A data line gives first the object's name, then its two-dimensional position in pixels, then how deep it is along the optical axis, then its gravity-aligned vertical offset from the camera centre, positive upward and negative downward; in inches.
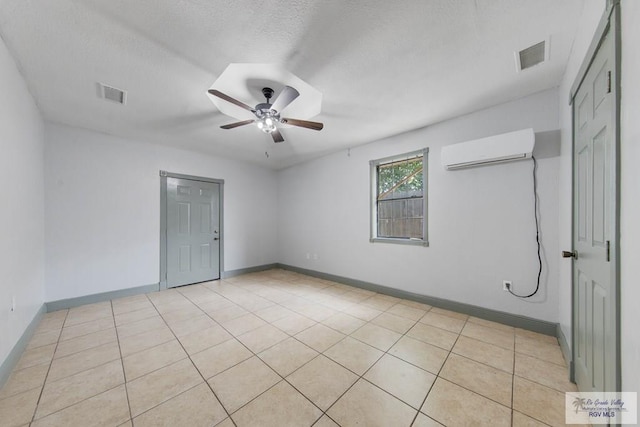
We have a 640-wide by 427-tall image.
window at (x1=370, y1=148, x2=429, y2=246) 133.3 +8.6
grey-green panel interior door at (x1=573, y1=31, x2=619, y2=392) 42.9 -3.7
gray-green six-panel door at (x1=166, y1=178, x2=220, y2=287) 164.9 -14.5
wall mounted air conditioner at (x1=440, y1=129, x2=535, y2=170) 92.7 +27.5
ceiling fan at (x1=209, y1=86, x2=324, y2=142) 84.7 +41.3
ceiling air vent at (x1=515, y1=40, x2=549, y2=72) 70.9 +51.4
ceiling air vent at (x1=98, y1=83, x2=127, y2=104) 91.2 +49.7
